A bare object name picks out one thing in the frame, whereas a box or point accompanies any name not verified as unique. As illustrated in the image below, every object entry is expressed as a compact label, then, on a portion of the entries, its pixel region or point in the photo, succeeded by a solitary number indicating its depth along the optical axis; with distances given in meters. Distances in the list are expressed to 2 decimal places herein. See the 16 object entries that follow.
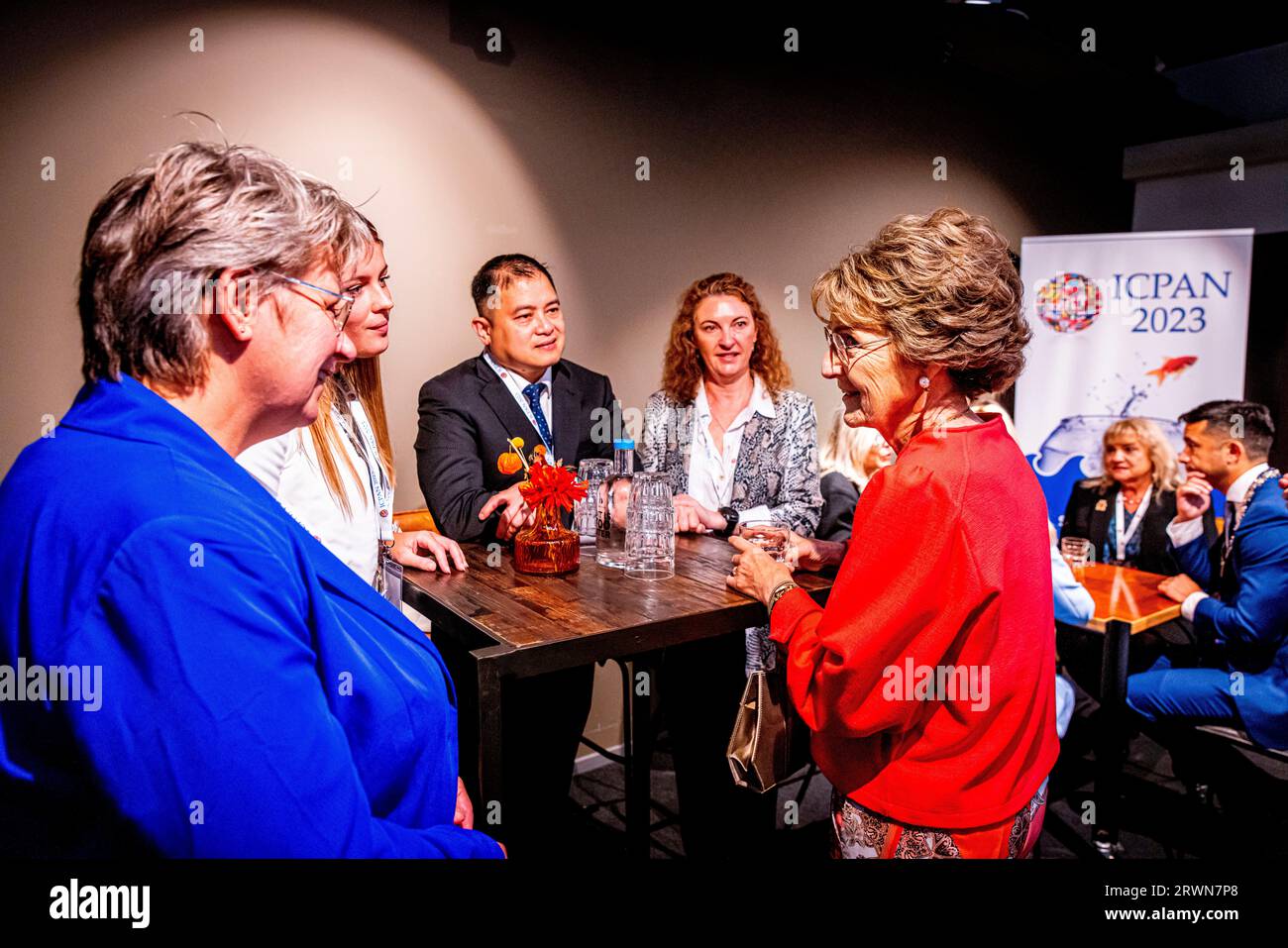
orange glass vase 1.79
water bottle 2.08
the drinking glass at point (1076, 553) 2.97
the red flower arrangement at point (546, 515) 1.75
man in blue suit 2.52
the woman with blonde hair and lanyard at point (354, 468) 1.50
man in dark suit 2.31
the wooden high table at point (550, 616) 1.38
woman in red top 1.24
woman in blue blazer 0.69
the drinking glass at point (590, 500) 2.03
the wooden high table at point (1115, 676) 2.64
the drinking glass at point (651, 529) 1.82
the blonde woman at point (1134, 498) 3.85
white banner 4.76
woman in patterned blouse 2.50
